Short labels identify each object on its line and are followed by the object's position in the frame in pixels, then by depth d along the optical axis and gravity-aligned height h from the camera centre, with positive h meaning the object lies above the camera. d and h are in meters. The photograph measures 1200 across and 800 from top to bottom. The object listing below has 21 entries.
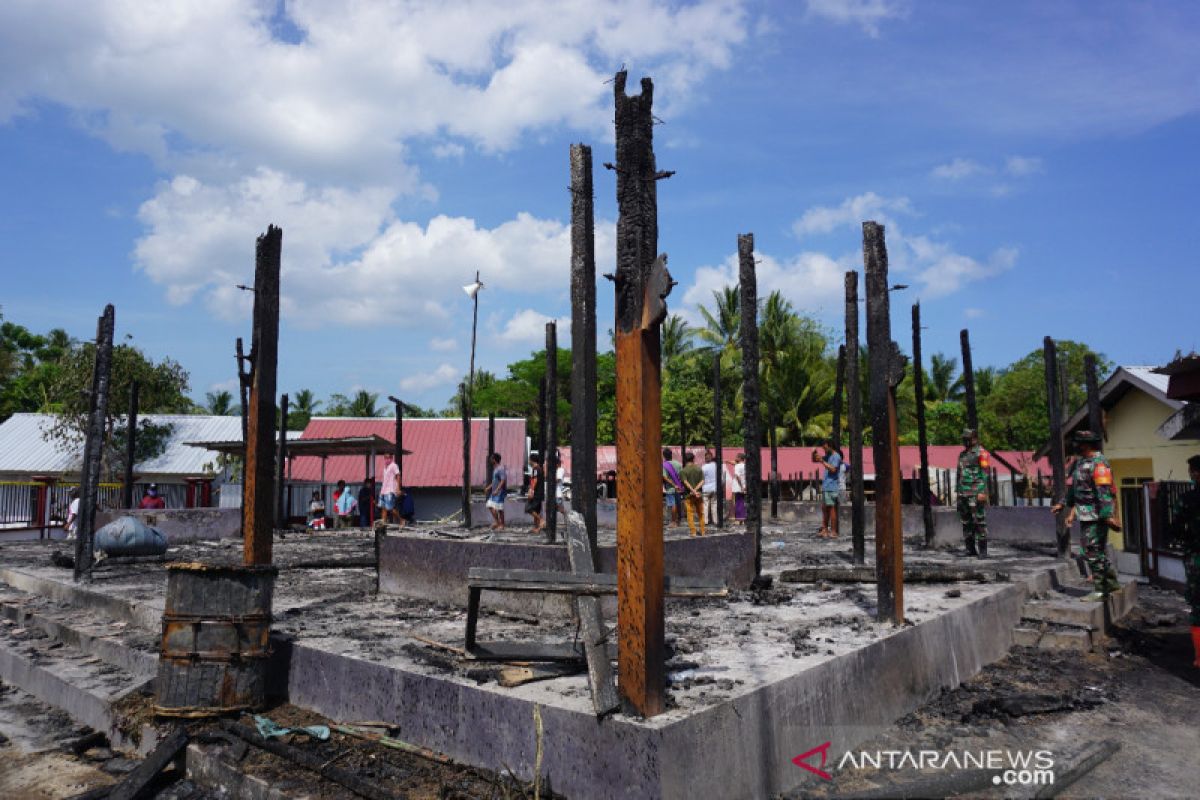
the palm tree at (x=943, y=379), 44.72 +5.01
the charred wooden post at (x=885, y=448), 6.21 +0.18
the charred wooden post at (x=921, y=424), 12.61 +0.76
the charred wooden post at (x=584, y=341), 7.31 +1.24
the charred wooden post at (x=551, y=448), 9.13 +0.29
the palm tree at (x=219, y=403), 57.47 +4.91
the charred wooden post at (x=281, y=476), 16.97 -0.06
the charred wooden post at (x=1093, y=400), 12.06 +1.04
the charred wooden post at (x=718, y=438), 14.29 +0.69
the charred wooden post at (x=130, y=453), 17.80 +0.46
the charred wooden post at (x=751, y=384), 9.09 +1.00
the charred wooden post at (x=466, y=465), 14.97 +0.15
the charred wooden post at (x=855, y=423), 10.05 +0.68
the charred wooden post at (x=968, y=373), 13.16 +1.63
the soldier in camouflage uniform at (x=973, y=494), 11.21 -0.32
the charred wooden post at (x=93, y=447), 10.04 +0.33
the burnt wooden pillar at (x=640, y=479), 3.91 -0.03
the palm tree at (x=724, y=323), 40.25 +7.33
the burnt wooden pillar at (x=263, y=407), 6.84 +0.56
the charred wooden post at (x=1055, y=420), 11.37 +0.71
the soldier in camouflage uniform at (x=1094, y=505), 8.23 -0.36
